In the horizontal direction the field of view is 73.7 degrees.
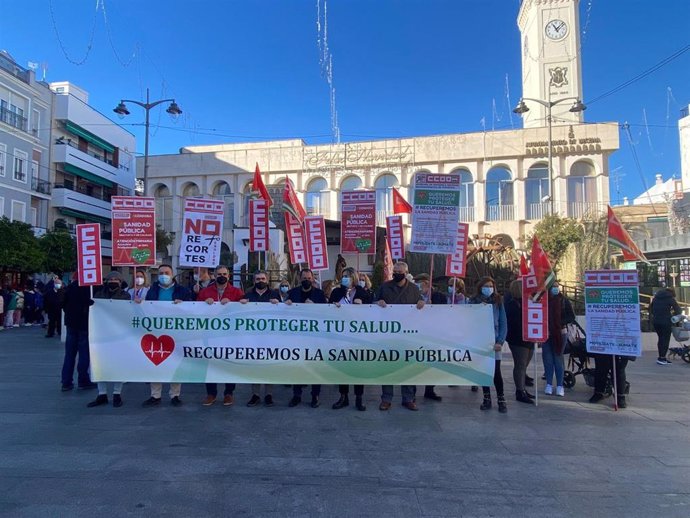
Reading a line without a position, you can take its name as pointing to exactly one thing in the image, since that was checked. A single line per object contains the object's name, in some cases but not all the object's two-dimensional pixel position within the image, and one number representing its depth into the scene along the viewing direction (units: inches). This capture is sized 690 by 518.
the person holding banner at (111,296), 260.8
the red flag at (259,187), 435.0
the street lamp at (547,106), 903.7
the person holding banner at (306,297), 266.7
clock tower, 1694.1
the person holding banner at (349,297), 260.8
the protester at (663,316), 431.2
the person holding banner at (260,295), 269.4
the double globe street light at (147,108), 873.5
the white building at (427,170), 1242.0
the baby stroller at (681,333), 438.6
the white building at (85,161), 1518.2
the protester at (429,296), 287.0
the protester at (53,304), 577.6
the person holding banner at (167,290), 274.1
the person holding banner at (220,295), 265.9
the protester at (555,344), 293.6
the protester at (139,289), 291.7
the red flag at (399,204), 479.8
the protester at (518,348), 280.8
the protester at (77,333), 287.9
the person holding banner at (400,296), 263.2
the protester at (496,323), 263.0
